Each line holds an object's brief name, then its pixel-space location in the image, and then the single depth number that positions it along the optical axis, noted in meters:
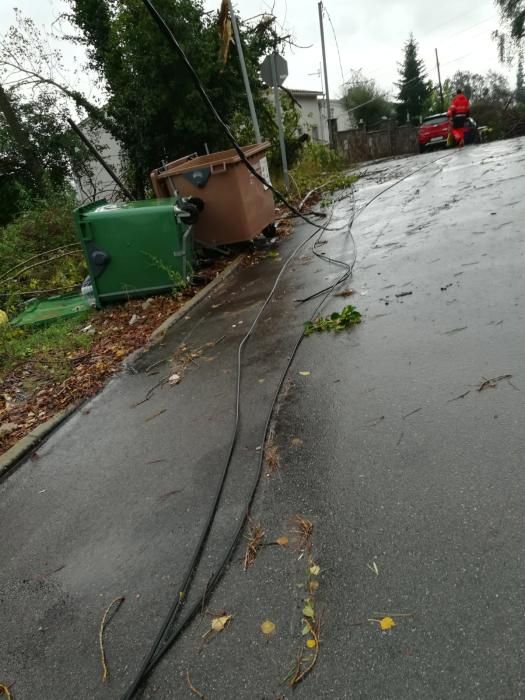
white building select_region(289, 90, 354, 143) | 36.50
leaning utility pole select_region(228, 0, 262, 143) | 10.04
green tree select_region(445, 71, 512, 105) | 48.16
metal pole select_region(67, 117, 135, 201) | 9.25
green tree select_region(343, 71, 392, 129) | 50.41
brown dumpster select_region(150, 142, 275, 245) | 7.23
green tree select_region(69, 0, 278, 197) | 11.34
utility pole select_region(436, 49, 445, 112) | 45.61
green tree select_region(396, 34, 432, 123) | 47.39
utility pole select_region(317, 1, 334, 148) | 22.23
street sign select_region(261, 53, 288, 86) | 11.20
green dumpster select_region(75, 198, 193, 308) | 6.10
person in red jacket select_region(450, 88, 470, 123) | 15.92
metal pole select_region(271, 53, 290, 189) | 11.19
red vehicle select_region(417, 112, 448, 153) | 19.05
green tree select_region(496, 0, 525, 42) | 27.08
